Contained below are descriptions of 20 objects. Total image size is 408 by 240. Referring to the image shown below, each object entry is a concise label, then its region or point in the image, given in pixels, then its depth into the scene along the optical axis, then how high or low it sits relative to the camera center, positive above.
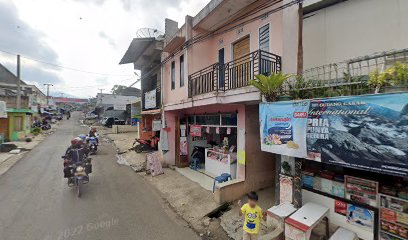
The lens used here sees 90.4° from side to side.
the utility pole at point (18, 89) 21.73 +3.71
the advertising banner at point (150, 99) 13.76 +1.62
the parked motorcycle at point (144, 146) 15.49 -1.85
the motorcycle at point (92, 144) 15.15 -1.63
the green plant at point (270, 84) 5.00 +0.94
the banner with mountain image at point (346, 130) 3.31 -0.19
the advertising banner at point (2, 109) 17.84 +1.21
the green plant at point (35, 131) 24.02 -0.97
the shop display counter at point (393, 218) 3.79 -1.88
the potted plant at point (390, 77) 3.42 +0.77
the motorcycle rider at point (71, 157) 7.89 -1.40
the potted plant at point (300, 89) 4.71 +0.77
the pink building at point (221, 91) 6.83 +1.25
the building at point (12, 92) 25.53 +4.38
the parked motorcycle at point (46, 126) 29.45 -0.55
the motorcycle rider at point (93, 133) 16.87 -0.90
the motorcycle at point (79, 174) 7.56 -1.96
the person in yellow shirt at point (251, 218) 4.41 -2.12
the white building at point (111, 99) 40.81 +4.74
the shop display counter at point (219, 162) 8.66 -1.85
